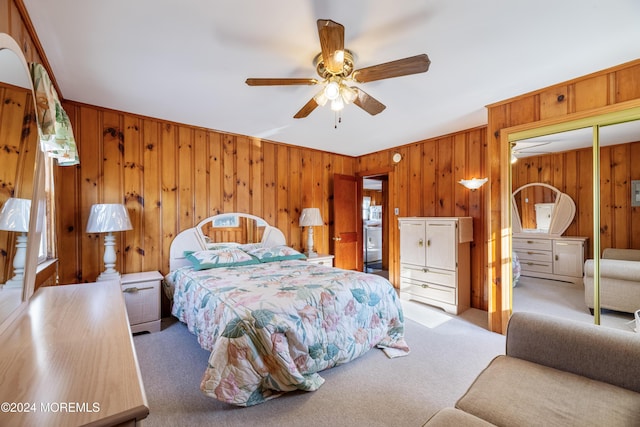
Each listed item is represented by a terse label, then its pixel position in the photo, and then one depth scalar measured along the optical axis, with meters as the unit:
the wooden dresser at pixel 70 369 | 0.62
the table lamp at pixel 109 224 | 2.71
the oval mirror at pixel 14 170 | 0.98
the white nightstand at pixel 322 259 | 4.25
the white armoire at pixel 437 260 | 3.54
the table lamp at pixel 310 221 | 4.30
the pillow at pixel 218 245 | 3.67
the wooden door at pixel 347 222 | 4.88
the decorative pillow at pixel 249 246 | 3.74
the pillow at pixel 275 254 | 3.56
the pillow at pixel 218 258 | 3.13
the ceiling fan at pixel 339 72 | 1.55
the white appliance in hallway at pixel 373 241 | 6.70
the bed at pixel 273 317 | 1.79
